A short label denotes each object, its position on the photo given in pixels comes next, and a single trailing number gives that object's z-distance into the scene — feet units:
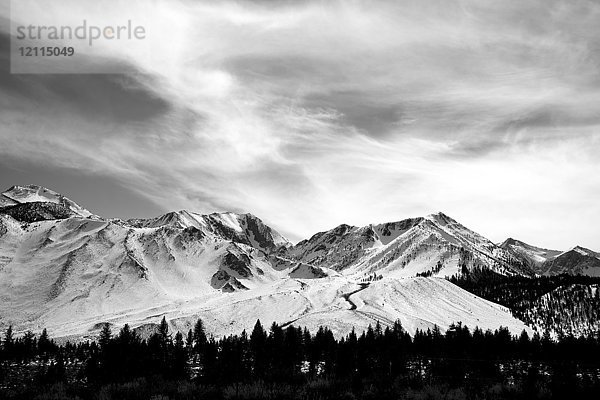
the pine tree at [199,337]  399.32
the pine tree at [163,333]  351.07
